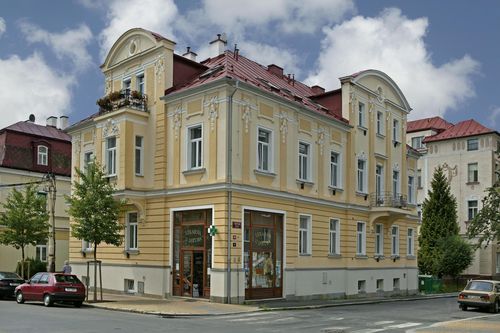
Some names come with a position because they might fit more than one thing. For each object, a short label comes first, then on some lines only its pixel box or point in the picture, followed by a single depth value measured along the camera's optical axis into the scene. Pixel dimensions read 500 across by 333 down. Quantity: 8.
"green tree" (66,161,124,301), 26.59
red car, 24.78
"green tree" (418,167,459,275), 51.66
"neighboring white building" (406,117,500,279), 55.75
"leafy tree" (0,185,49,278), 37.28
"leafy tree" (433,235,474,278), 48.78
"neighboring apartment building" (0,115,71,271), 45.41
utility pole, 30.96
